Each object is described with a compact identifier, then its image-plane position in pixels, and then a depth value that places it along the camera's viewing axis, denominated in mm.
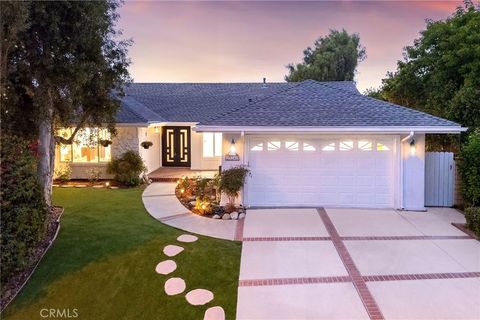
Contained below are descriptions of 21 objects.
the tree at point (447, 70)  16531
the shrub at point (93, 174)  17297
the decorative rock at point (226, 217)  11495
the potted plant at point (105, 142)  14384
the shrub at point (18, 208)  7254
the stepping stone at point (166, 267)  7868
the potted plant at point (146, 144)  17953
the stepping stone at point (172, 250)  8625
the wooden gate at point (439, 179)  12859
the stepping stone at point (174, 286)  7145
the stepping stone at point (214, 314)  6312
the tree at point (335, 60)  40750
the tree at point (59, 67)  8984
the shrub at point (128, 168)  16453
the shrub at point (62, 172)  17266
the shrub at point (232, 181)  11820
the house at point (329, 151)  12156
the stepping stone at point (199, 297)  6784
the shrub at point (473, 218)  9906
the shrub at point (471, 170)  11375
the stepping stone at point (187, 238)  9398
